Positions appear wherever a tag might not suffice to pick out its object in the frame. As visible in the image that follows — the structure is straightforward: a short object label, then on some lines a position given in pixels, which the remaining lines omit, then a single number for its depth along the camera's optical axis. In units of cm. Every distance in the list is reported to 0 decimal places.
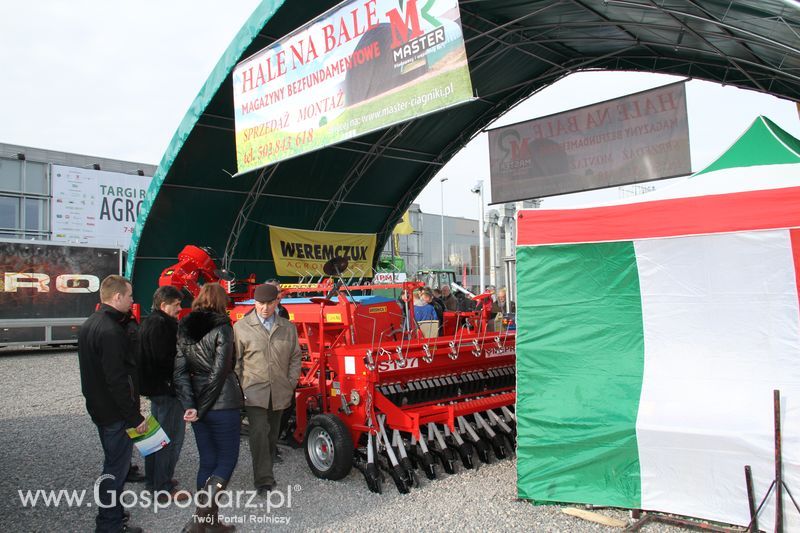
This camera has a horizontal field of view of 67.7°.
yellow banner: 1365
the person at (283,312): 595
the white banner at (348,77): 592
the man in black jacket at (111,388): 359
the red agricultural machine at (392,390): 503
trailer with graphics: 1404
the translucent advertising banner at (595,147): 1039
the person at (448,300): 1062
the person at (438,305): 846
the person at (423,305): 793
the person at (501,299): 1089
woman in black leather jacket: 371
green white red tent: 377
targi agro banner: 1706
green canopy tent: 862
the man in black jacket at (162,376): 467
